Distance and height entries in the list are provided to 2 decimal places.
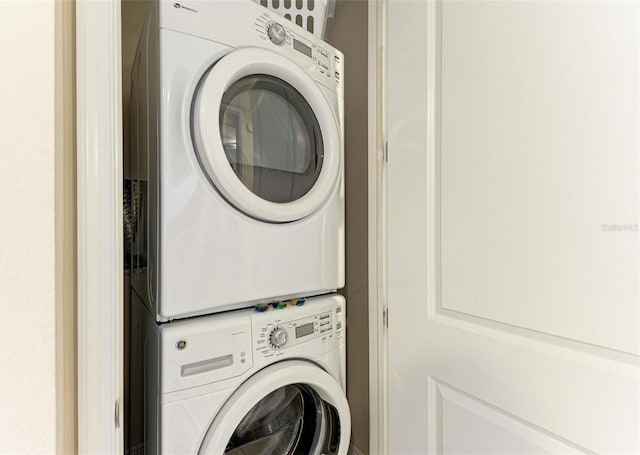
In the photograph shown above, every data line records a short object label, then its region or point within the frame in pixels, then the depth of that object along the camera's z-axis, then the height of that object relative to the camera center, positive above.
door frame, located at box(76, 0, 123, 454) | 0.54 +0.00
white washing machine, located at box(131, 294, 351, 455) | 0.75 -0.41
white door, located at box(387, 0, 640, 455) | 0.59 +0.00
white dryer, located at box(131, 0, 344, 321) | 0.76 +0.19
